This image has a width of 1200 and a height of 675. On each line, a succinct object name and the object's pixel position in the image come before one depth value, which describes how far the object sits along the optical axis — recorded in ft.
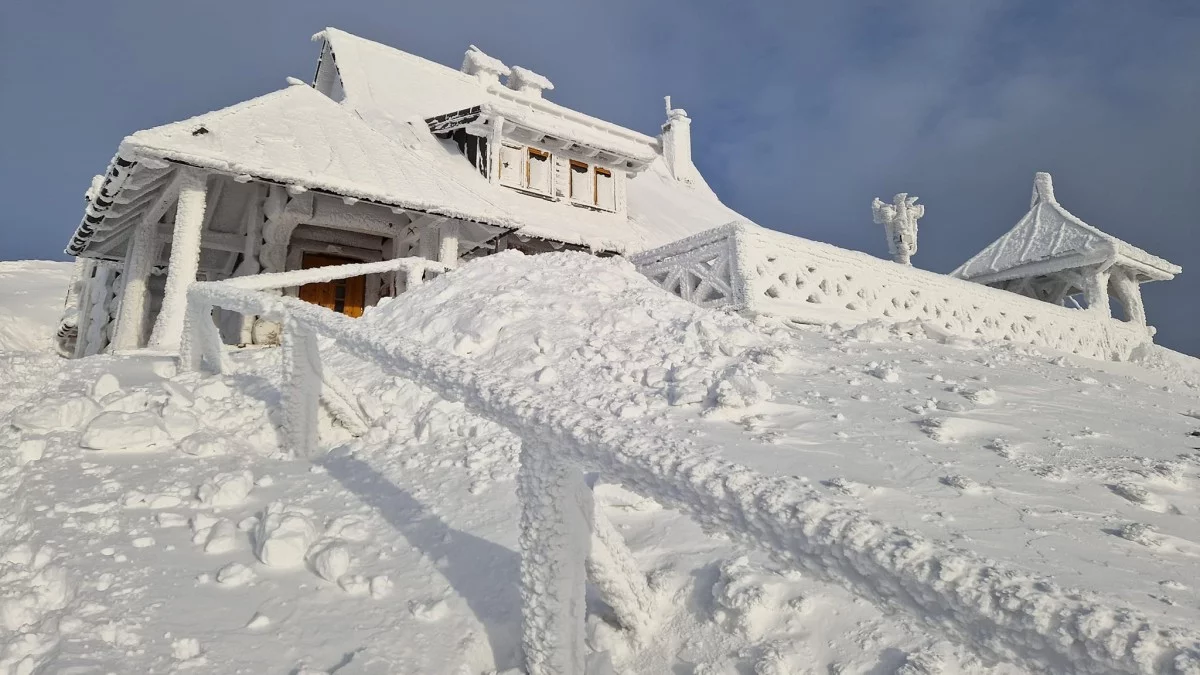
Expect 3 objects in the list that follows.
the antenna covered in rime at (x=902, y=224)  46.65
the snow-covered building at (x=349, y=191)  29.22
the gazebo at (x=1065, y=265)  43.98
